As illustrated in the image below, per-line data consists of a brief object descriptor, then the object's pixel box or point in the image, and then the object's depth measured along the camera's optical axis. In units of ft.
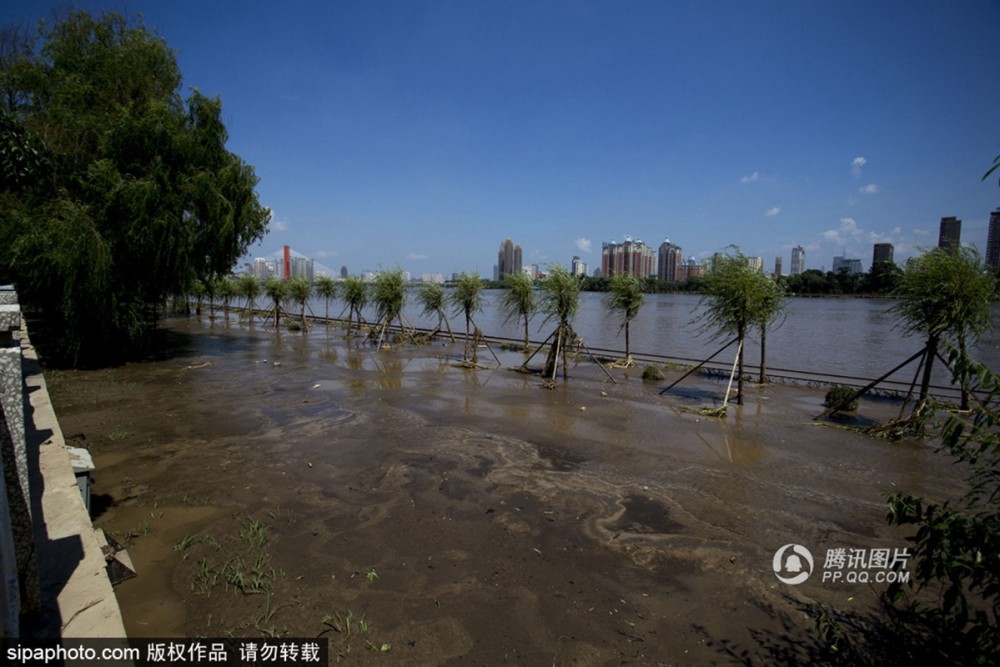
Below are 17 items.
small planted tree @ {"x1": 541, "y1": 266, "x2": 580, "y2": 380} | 56.29
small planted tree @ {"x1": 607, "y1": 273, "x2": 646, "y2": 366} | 64.39
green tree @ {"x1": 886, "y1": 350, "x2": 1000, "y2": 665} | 6.27
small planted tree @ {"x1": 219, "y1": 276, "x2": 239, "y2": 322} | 130.52
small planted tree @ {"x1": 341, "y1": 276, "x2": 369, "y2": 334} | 92.94
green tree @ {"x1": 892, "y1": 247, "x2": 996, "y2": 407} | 30.22
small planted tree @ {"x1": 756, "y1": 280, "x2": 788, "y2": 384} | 41.70
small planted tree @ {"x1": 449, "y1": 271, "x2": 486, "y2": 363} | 73.82
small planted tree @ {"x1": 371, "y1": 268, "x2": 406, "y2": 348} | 80.23
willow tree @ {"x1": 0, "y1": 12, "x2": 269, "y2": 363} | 46.14
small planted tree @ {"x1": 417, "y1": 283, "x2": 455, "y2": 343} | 78.95
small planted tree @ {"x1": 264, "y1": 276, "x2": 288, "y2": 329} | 106.09
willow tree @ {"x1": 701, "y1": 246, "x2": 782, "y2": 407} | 40.65
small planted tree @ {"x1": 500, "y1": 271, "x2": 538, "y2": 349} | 68.74
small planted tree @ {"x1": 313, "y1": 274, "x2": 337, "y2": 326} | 108.64
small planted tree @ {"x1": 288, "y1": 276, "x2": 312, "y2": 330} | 107.14
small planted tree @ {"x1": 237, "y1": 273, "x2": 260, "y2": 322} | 130.00
